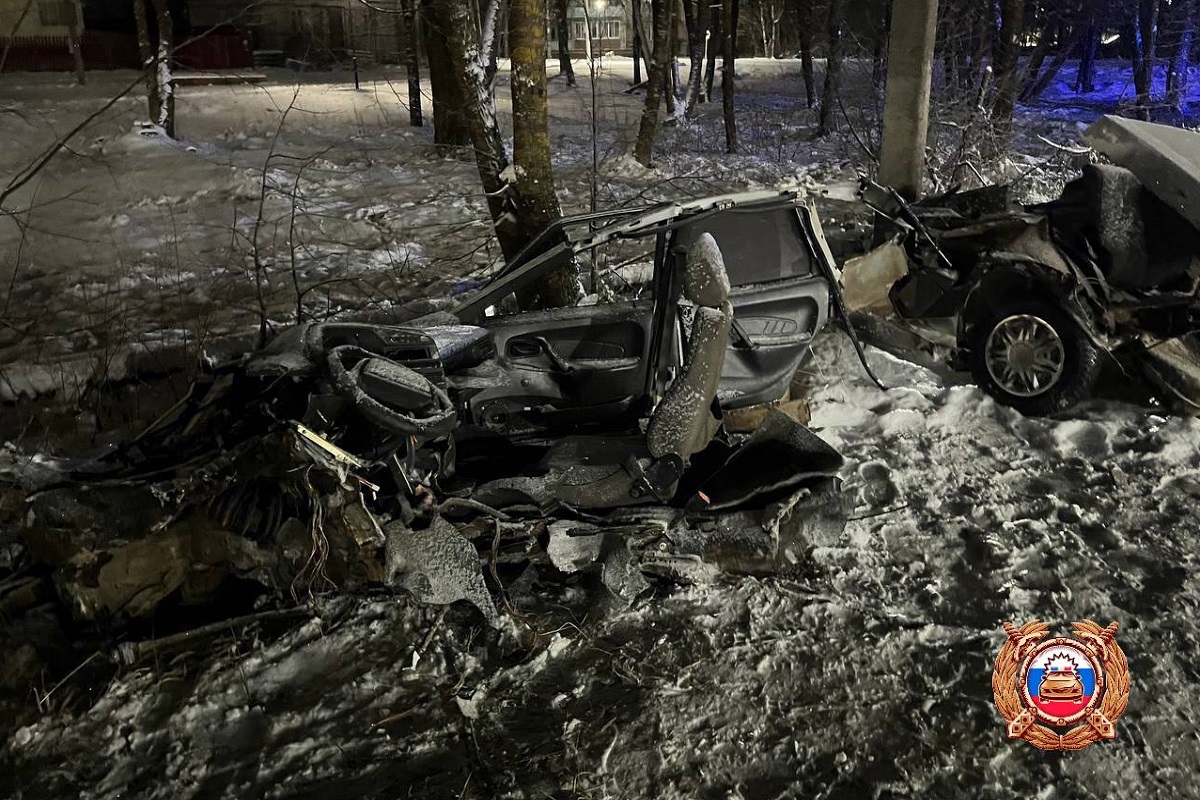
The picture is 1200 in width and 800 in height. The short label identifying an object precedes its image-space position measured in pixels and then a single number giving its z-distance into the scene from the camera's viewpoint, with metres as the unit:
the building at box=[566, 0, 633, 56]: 36.65
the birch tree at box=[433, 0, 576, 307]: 6.13
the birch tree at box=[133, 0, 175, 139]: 14.07
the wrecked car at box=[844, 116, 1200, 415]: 5.02
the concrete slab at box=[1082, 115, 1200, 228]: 4.93
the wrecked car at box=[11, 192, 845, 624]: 3.24
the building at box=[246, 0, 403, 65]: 29.02
